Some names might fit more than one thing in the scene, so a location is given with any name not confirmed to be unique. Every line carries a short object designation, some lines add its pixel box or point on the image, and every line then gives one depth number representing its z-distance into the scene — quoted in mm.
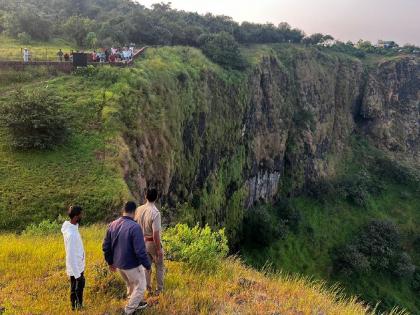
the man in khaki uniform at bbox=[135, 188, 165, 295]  7109
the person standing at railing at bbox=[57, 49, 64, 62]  24119
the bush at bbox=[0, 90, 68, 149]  16250
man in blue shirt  6469
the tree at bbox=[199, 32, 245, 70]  39250
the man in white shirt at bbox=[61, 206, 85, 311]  6781
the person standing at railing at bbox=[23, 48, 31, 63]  22455
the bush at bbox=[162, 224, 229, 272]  9266
